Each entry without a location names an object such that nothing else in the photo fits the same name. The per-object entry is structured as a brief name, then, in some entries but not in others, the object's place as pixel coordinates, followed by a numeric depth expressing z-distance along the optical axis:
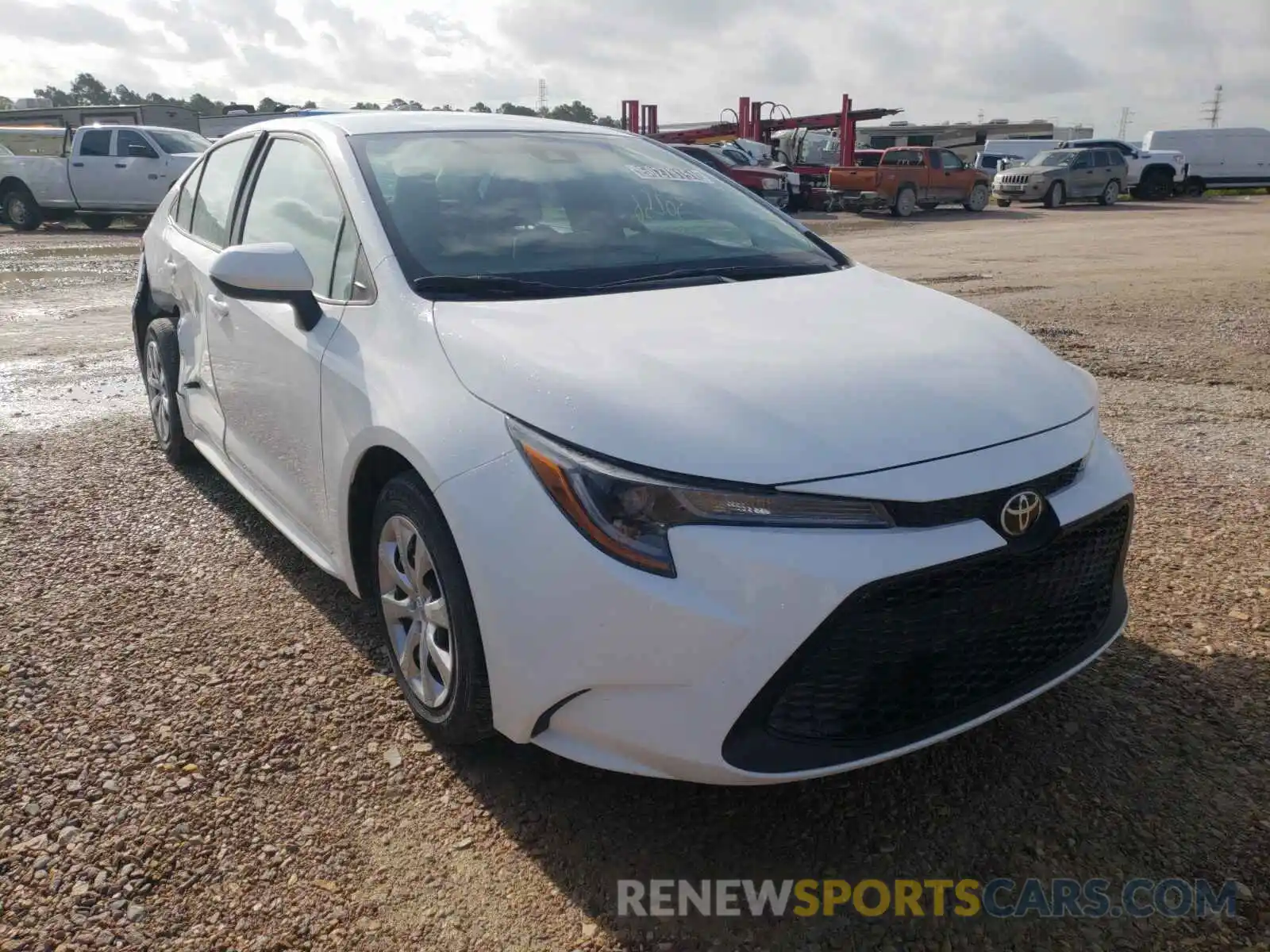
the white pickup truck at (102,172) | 18.44
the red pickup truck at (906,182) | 24.36
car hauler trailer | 31.05
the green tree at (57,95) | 79.50
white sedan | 1.99
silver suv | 27.67
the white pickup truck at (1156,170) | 31.23
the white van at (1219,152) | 33.03
